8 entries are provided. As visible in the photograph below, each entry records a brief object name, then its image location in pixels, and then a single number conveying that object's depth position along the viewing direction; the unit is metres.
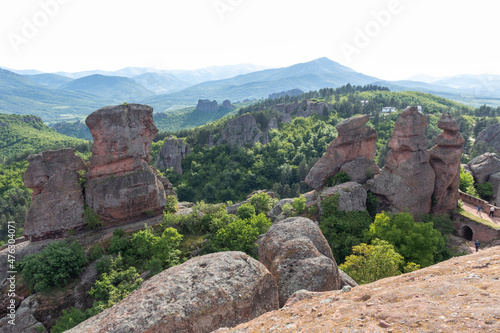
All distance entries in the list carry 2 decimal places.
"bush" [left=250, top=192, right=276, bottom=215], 41.50
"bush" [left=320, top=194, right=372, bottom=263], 28.64
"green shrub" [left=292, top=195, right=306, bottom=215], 35.53
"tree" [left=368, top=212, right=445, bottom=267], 25.39
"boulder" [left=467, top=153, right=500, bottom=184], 49.03
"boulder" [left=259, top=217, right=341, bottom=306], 13.94
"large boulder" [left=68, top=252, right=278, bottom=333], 9.69
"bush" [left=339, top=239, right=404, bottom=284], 19.55
